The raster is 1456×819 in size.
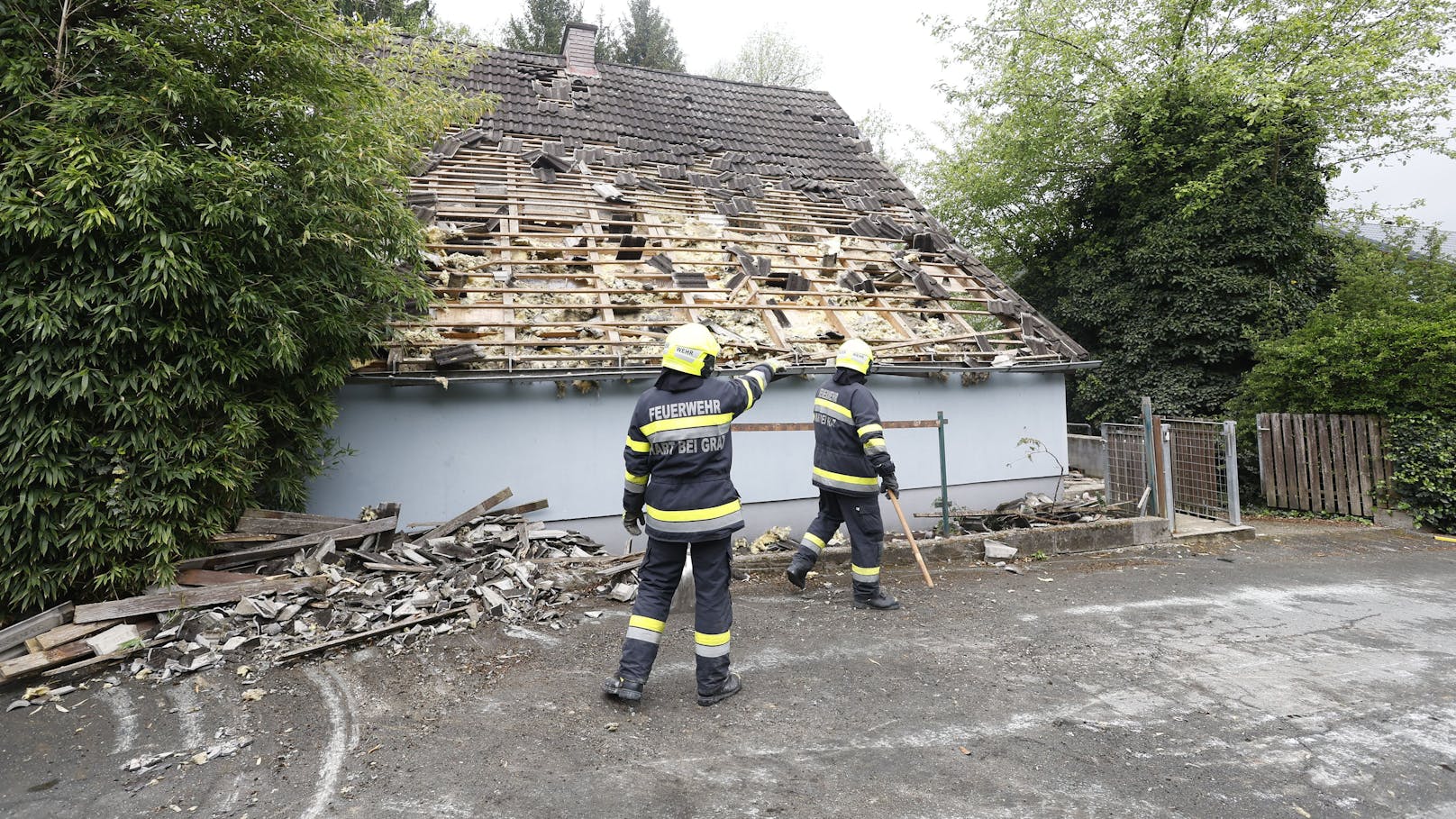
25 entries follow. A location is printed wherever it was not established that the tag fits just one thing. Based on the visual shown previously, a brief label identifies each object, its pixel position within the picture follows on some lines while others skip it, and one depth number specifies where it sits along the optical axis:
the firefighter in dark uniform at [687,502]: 3.64
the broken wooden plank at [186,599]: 4.19
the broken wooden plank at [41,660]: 3.81
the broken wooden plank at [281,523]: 4.97
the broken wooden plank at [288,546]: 4.73
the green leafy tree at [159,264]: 3.95
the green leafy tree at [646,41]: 28.94
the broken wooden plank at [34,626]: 3.99
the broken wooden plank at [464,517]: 5.91
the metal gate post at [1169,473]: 7.52
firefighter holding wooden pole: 5.09
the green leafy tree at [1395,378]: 8.48
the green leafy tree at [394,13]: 19.36
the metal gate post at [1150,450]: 7.69
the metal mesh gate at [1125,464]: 8.51
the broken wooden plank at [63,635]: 4.00
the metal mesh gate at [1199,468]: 8.76
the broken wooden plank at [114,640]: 4.06
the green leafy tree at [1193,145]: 12.99
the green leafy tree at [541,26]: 26.52
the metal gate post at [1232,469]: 7.88
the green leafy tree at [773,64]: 29.77
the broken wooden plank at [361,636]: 4.16
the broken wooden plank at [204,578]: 4.57
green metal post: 7.01
